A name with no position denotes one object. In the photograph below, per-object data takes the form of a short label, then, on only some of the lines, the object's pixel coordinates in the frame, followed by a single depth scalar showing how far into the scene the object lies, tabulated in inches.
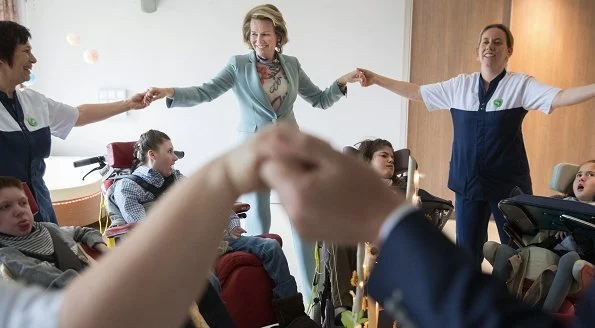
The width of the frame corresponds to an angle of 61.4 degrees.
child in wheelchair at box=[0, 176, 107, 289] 64.8
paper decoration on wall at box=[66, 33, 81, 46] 188.3
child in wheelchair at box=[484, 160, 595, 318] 72.7
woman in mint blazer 107.1
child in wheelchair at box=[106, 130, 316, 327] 85.7
